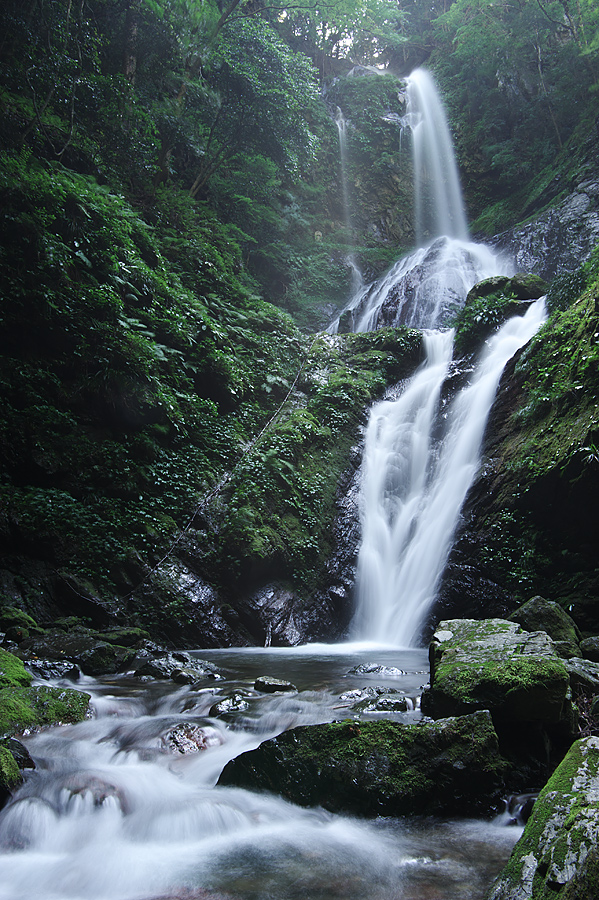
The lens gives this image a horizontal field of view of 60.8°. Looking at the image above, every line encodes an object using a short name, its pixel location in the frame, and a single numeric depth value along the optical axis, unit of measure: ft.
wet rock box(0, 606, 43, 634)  20.59
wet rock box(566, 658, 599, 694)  13.17
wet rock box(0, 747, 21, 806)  10.33
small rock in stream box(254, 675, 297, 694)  16.83
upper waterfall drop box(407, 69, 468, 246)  73.87
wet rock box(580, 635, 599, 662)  16.83
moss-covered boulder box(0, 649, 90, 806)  12.72
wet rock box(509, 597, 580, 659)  17.46
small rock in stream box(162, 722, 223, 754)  13.25
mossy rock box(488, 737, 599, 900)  5.69
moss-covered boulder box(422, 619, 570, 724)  11.28
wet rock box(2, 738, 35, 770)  11.40
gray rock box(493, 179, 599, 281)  49.52
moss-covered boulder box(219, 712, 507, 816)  10.28
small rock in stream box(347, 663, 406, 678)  19.53
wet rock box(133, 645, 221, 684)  18.60
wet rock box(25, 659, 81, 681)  17.47
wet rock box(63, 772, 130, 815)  11.16
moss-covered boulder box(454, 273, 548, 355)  39.58
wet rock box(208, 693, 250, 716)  15.07
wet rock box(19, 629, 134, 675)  18.58
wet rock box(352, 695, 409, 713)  14.53
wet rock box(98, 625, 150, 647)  21.16
